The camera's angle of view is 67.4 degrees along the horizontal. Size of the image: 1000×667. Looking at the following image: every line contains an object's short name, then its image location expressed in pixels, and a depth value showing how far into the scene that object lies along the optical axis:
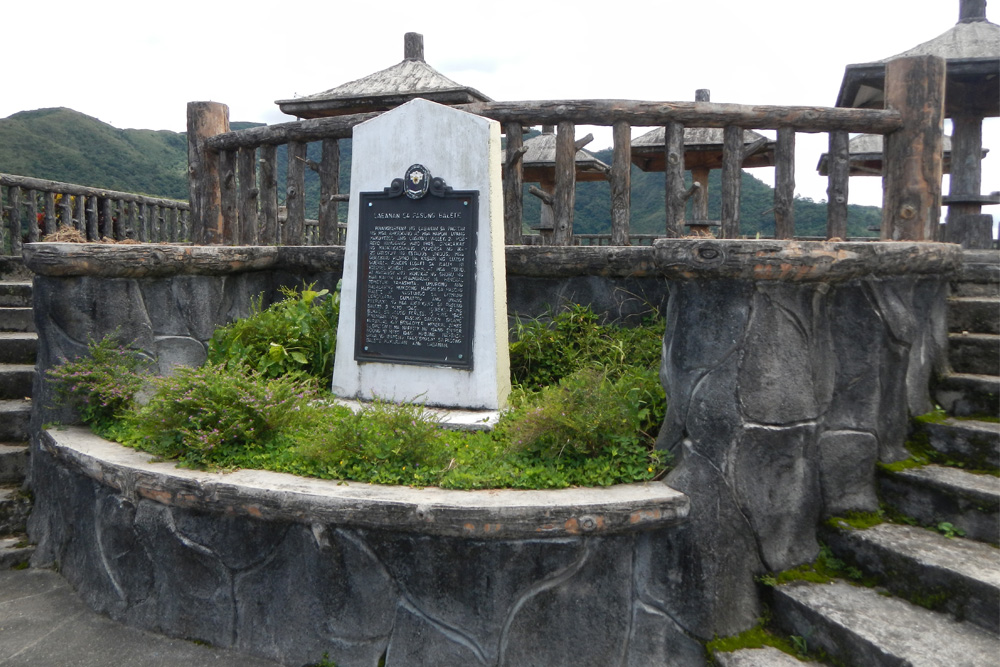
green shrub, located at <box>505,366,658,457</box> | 3.46
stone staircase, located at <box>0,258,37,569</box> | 4.72
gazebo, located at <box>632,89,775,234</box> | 12.66
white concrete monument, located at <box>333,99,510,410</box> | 4.42
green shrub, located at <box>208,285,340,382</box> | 4.76
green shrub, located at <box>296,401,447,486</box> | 3.46
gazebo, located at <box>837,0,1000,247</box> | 8.76
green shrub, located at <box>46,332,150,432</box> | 4.36
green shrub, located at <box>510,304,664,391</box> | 4.43
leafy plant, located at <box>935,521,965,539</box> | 3.32
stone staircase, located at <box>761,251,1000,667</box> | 2.83
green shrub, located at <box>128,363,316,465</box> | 3.69
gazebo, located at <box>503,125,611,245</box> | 12.90
